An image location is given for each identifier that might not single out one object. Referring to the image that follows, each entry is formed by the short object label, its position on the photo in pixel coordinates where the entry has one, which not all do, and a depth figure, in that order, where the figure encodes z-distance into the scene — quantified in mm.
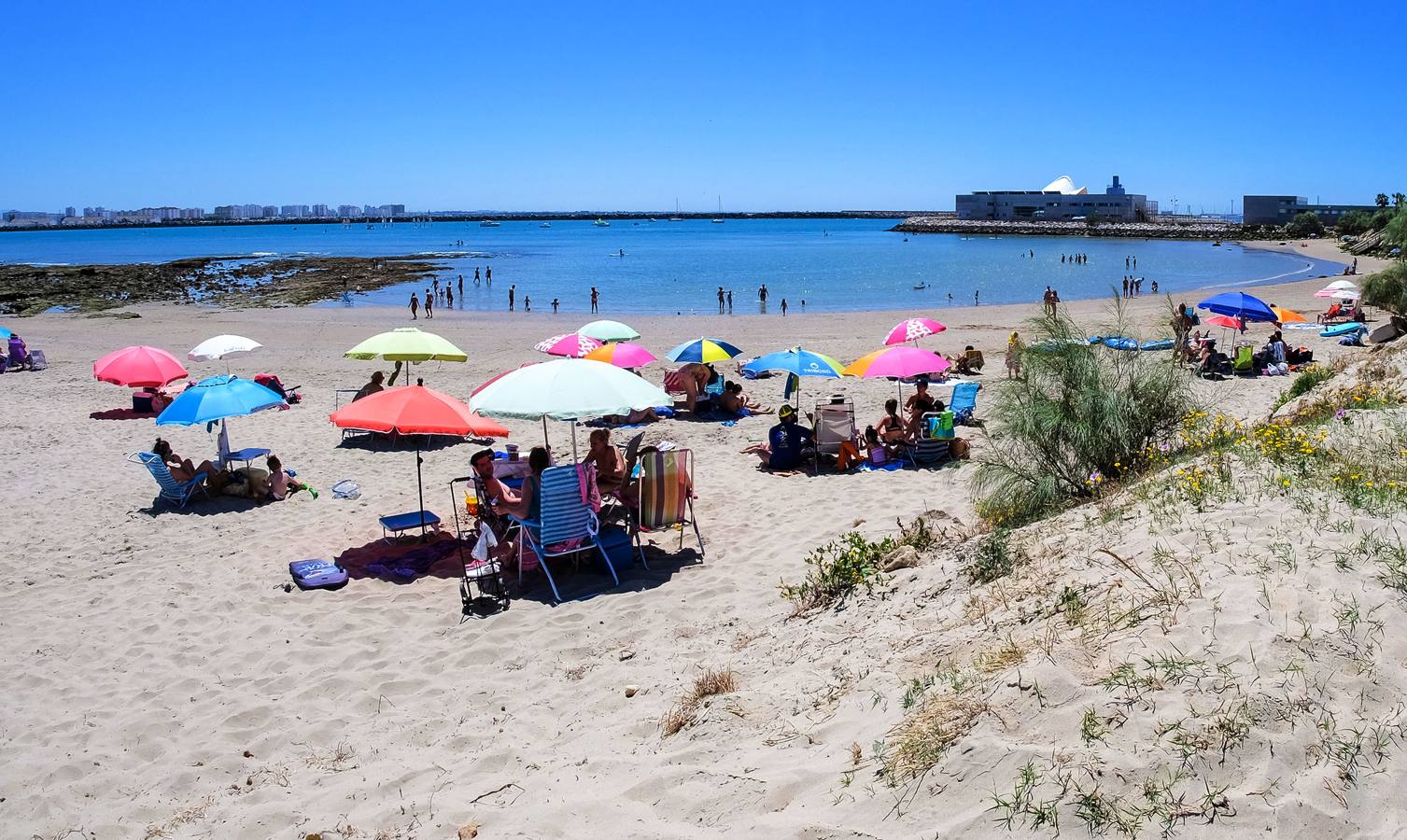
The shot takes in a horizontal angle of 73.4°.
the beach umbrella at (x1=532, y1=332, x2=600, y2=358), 14273
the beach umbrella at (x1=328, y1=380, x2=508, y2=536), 7660
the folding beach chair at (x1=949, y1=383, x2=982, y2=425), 13047
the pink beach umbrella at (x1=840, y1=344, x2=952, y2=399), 11344
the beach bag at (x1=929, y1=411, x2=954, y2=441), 10742
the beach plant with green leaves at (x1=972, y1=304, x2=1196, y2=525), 7020
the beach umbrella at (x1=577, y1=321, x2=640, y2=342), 15758
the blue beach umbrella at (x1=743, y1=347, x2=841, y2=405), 12148
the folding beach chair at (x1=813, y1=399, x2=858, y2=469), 10781
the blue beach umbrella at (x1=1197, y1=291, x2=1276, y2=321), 16500
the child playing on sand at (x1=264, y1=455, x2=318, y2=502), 9717
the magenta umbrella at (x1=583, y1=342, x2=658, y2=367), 12719
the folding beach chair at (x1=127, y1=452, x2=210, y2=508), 9320
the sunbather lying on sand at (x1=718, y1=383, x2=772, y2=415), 14070
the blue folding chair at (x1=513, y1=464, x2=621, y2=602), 7000
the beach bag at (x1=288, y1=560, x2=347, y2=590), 7297
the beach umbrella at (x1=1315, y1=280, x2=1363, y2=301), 25395
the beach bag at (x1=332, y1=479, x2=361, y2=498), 9844
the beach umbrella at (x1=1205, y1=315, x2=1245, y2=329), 17281
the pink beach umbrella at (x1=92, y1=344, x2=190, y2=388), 12703
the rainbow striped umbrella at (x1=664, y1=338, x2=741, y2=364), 13070
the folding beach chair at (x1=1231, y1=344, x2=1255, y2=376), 16797
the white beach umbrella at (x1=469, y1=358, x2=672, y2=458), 7191
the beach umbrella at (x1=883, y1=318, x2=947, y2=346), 14647
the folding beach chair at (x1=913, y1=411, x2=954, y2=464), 10766
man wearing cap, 10641
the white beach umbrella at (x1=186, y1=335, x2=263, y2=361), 14203
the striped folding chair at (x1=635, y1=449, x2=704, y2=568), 7508
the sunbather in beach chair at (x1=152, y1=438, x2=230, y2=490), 9516
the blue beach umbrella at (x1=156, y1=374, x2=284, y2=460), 9039
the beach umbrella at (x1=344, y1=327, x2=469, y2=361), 11461
